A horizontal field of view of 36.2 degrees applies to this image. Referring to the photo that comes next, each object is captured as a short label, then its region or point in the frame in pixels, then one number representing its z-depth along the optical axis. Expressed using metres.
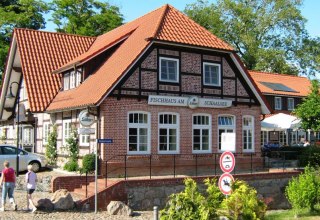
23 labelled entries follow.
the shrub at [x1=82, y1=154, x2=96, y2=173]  20.12
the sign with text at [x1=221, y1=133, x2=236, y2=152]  13.55
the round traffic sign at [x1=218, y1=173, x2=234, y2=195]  13.09
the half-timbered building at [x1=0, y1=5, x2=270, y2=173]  21.27
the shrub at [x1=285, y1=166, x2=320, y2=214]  17.66
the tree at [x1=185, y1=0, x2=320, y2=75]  52.22
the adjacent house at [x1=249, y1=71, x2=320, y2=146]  43.75
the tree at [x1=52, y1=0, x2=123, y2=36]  42.66
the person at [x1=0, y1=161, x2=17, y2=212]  15.84
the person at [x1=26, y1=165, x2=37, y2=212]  15.66
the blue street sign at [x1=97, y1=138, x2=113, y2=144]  16.17
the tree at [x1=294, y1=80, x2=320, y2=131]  26.02
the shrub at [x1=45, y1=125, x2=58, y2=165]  24.81
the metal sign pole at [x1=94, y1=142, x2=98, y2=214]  16.55
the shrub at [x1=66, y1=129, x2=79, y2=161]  22.62
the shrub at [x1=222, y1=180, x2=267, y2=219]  13.70
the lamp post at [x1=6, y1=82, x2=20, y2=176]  20.71
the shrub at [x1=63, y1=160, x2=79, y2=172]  21.97
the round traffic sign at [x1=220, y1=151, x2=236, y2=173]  13.12
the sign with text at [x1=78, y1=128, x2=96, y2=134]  16.10
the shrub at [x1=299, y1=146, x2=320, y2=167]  26.88
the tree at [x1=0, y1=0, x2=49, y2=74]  40.88
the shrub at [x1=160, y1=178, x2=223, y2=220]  12.12
